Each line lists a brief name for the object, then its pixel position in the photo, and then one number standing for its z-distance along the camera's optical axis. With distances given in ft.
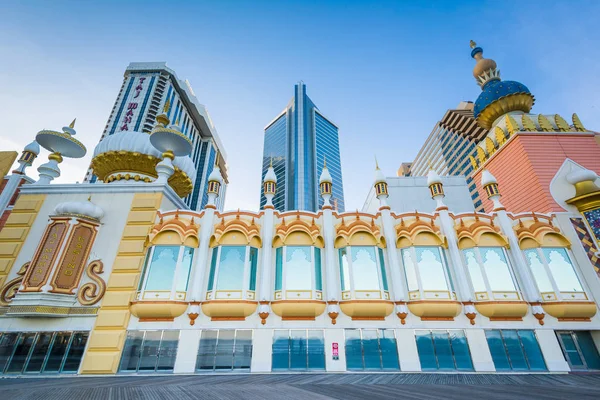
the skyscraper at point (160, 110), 254.06
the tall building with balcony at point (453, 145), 266.77
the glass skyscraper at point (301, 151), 349.82
